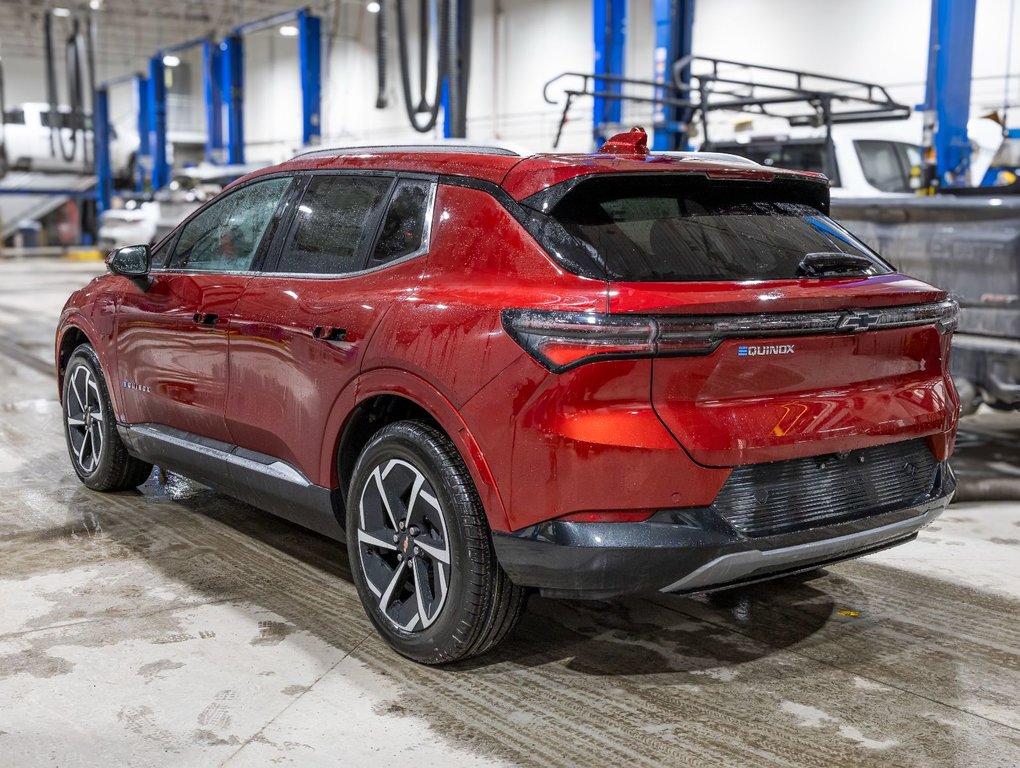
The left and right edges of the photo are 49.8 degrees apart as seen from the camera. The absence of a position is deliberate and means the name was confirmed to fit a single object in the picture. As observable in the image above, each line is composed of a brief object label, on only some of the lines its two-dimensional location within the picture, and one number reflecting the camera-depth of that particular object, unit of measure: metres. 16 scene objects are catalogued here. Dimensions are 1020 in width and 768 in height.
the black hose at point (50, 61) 20.99
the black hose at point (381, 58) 13.52
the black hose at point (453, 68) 11.29
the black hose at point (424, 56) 12.03
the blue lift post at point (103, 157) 29.14
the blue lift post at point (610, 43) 13.05
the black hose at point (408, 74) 11.16
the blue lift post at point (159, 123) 26.52
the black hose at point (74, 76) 21.72
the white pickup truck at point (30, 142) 29.20
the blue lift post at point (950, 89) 7.86
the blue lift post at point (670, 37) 11.93
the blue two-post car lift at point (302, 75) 19.83
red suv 2.84
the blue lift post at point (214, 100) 23.12
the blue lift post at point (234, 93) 22.23
